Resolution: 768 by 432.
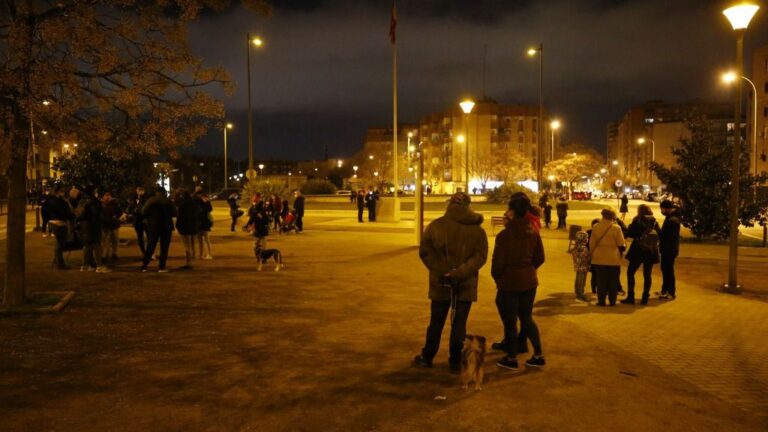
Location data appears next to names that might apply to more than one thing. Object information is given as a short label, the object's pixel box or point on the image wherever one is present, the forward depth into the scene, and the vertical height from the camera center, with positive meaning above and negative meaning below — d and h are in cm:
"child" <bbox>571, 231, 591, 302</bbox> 995 -98
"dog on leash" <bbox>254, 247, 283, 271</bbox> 1321 -116
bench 2208 -77
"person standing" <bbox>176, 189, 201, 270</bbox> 1316 -42
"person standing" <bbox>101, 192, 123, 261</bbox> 1355 -49
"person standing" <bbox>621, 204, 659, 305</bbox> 1009 -83
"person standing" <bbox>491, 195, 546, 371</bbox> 628 -76
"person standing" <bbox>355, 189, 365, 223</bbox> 2912 -24
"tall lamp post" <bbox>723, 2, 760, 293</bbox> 1129 +154
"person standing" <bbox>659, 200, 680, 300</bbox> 1039 -73
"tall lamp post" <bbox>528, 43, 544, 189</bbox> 2892 +567
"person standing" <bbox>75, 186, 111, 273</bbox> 1224 -52
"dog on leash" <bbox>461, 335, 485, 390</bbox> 564 -144
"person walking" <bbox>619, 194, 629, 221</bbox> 3180 -44
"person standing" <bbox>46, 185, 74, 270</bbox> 1252 -40
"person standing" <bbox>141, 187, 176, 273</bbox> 1223 -43
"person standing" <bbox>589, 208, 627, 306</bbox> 947 -78
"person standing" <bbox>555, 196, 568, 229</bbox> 2578 -55
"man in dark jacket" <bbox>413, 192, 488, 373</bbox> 598 -56
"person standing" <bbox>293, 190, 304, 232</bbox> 2315 -32
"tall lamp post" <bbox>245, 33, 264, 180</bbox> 3244 +459
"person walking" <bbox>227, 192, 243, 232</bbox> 2364 -39
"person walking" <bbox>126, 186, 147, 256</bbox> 1387 -22
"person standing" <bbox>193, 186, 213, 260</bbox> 1493 -48
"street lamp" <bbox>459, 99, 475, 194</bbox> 2112 +317
